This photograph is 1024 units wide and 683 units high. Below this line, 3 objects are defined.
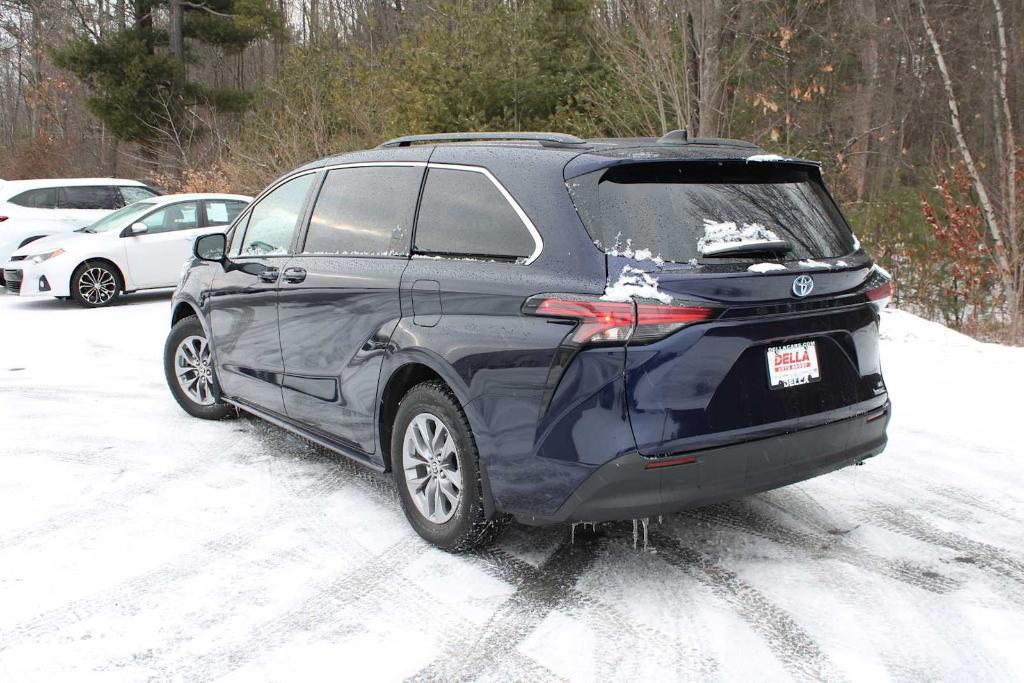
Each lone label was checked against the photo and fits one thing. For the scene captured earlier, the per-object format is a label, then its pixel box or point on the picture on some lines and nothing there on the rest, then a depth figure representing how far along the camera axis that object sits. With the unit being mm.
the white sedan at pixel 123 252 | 12836
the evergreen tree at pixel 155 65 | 26953
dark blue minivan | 3262
